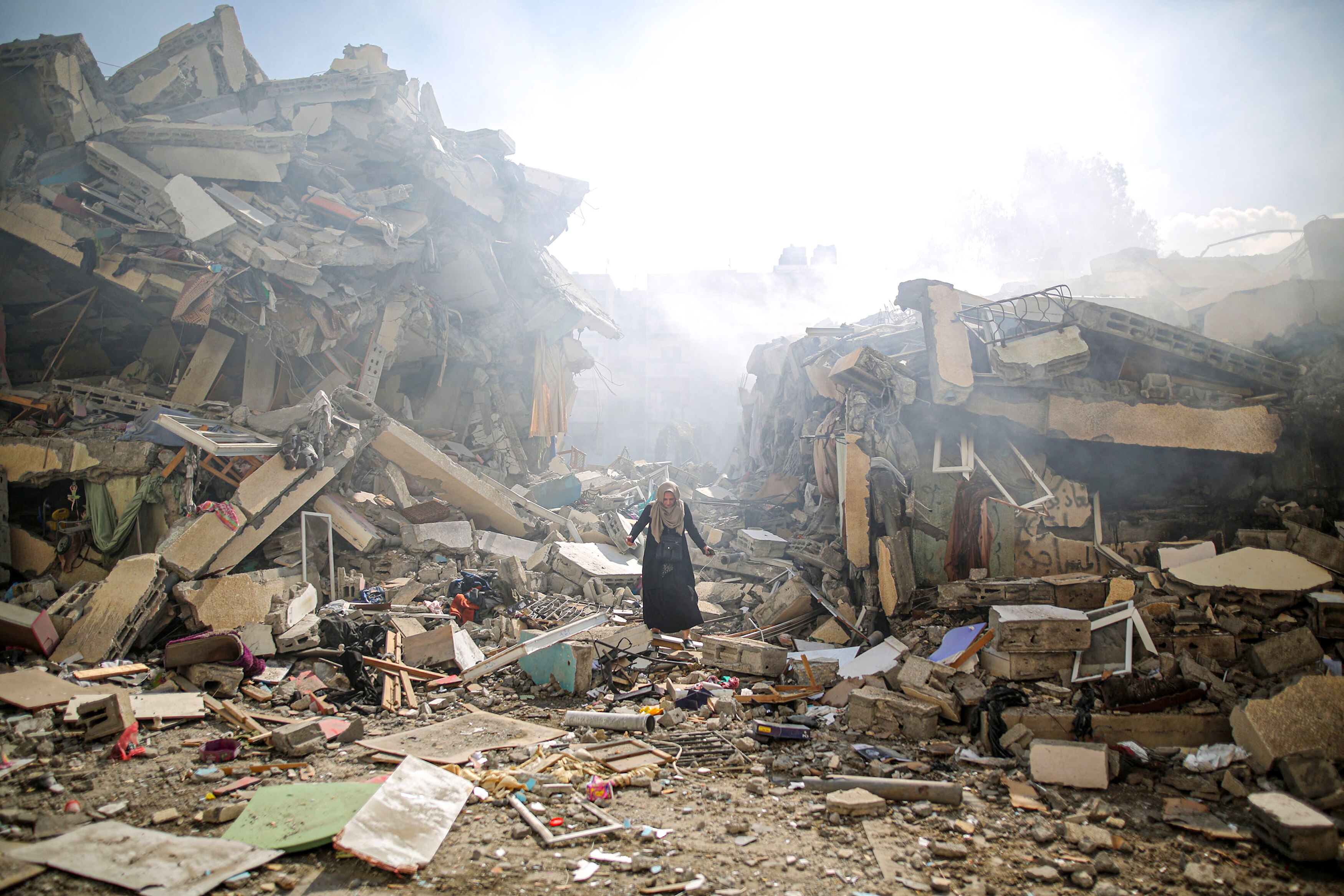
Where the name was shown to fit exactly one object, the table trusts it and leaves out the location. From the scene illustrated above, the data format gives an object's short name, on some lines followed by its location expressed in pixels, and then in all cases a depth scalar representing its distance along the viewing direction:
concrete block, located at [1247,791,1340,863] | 2.91
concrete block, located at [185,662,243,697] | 5.18
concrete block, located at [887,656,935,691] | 4.86
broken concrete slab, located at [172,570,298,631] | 5.96
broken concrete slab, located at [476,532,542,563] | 9.12
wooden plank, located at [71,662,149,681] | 5.08
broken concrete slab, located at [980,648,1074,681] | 4.83
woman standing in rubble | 6.48
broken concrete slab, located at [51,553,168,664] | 5.48
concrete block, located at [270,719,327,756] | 4.07
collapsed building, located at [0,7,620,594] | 7.02
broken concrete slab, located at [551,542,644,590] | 8.57
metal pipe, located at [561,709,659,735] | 4.49
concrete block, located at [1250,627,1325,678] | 4.50
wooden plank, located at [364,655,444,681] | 5.68
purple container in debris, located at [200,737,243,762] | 4.04
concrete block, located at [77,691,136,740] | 4.15
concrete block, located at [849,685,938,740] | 4.42
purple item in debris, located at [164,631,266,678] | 5.27
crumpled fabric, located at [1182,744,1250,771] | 3.83
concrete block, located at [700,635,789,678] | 5.51
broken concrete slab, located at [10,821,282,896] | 2.67
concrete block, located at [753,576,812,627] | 7.05
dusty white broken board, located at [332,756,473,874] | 2.86
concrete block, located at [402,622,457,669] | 5.93
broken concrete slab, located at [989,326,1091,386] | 6.43
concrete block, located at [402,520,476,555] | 8.41
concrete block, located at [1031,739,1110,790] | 3.70
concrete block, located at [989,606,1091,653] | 4.82
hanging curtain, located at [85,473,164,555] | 6.81
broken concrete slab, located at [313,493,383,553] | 7.82
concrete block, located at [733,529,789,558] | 9.32
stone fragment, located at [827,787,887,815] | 3.44
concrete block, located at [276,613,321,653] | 5.90
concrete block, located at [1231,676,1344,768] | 3.74
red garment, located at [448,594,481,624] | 7.25
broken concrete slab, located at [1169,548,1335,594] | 4.93
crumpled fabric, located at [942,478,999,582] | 6.41
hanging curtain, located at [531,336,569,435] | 15.02
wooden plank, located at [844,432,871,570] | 7.00
